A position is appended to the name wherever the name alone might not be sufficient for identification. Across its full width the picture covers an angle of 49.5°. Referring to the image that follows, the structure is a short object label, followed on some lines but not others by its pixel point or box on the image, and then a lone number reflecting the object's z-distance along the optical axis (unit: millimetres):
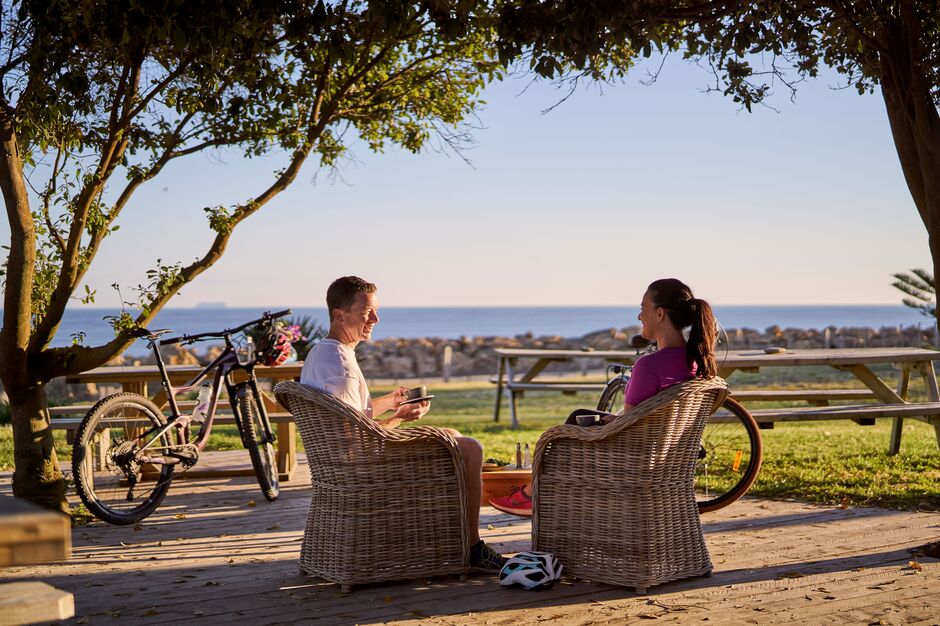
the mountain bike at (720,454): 5660
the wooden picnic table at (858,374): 6977
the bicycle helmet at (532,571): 4078
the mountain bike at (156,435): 5391
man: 4180
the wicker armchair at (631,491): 4047
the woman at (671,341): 4152
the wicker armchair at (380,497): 4113
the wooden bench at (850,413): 6719
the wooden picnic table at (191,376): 6797
